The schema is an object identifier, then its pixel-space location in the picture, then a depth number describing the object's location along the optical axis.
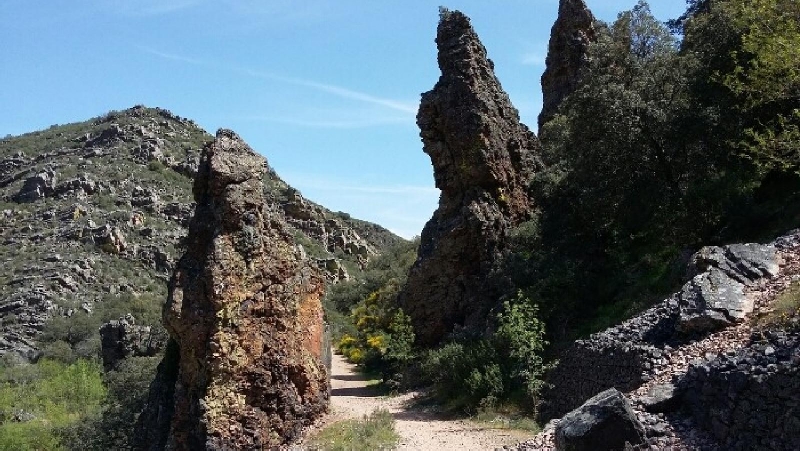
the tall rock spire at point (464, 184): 26.02
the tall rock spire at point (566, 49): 37.88
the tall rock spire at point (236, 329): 13.85
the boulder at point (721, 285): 11.30
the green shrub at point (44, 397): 26.47
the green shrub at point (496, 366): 16.56
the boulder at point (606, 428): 8.85
